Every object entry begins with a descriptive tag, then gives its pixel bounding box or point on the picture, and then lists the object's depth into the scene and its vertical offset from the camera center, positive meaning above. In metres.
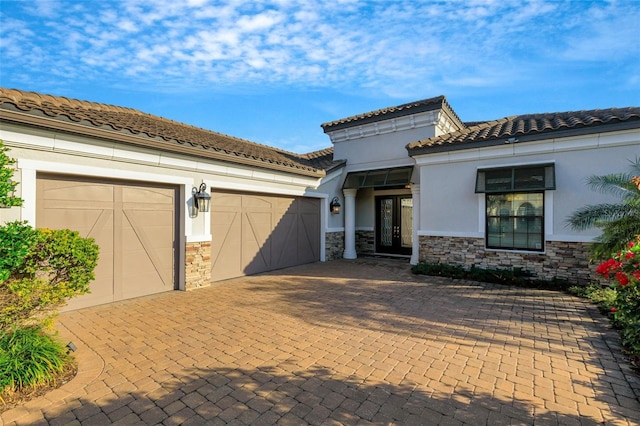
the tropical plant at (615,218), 5.99 -0.07
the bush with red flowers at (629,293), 4.01 -1.16
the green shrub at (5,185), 3.71 +0.31
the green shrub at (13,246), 3.51 -0.43
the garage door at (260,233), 8.88 -0.70
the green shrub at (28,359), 3.33 -1.73
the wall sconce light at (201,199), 7.90 +0.31
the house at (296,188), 6.10 +0.67
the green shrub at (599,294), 6.47 -1.91
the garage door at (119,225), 5.97 -0.30
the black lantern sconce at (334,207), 12.80 +0.22
